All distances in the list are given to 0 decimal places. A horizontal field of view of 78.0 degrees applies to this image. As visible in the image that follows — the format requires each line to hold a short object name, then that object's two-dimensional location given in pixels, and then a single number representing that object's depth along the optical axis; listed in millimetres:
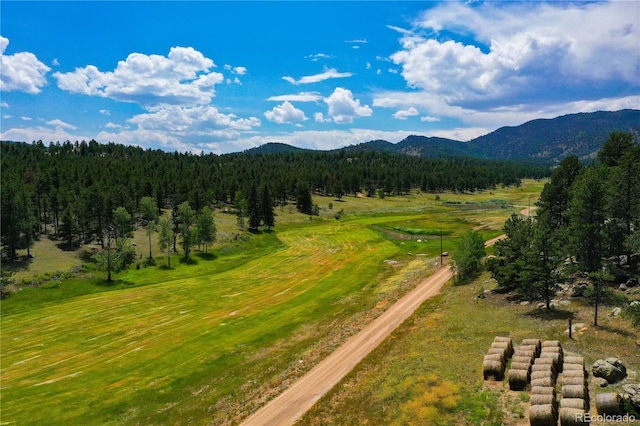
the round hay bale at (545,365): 31884
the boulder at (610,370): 31141
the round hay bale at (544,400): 27228
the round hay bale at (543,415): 26016
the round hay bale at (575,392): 27456
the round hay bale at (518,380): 31938
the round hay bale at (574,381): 28688
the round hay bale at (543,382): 30000
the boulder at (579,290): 55938
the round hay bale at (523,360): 33825
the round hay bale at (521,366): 32906
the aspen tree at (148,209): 144250
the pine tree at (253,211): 147750
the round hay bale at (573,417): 25438
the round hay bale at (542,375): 30892
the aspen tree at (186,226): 112750
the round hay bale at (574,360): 32544
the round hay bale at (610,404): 25983
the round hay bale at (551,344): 36216
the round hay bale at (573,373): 29638
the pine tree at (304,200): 190500
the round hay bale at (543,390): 28447
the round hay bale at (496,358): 35438
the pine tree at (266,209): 152125
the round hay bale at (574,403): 26250
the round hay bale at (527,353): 34984
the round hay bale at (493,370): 34375
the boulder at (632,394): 25773
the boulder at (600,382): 30533
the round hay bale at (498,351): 36728
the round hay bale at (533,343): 37425
